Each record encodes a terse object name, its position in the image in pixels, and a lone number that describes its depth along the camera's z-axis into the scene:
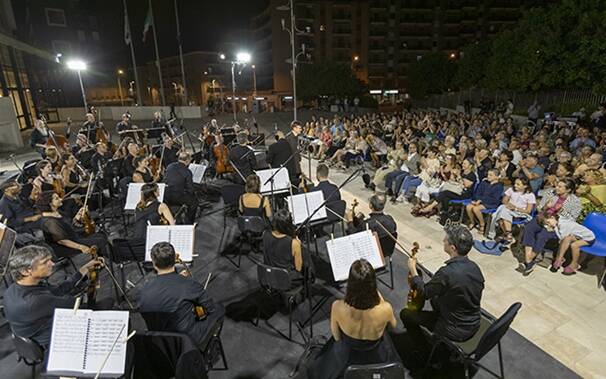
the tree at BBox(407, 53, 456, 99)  32.88
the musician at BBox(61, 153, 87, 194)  6.92
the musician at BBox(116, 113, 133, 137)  11.70
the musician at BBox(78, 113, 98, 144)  10.62
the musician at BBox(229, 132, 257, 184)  7.79
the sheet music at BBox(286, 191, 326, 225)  5.11
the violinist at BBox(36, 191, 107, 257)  4.60
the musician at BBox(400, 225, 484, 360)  2.85
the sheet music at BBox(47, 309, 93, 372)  2.46
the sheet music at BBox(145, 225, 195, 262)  3.99
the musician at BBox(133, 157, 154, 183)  6.09
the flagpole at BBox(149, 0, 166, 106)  20.23
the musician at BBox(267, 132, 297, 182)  7.22
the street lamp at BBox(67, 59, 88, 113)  14.51
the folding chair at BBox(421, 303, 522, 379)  2.61
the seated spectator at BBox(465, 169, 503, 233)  5.96
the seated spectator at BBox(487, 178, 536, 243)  5.45
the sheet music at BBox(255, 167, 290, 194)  6.36
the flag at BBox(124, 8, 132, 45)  20.26
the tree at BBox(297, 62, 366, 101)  36.12
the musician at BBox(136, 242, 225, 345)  2.88
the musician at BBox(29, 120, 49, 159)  9.72
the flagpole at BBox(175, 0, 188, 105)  21.44
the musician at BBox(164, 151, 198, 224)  6.15
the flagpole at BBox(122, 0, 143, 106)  20.08
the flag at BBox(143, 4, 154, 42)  20.16
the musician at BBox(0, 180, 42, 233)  5.12
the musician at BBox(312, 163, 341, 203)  5.59
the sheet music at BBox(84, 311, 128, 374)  2.44
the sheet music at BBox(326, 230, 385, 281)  3.61
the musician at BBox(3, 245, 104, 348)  2.77
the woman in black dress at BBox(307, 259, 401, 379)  2.45
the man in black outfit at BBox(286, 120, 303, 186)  6.96
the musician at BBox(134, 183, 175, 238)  4.71
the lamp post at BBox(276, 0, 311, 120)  10.22
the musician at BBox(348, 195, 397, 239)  4.34
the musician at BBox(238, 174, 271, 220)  5.09
